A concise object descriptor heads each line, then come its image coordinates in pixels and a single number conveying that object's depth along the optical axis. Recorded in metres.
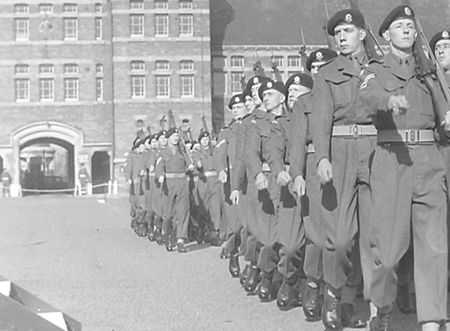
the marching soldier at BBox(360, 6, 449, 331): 5.45
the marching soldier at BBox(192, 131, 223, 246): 14.55
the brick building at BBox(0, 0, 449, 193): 46.75
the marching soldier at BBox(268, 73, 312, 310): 7.61
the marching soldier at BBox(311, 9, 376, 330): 6.32
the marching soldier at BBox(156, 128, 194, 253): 14.12
